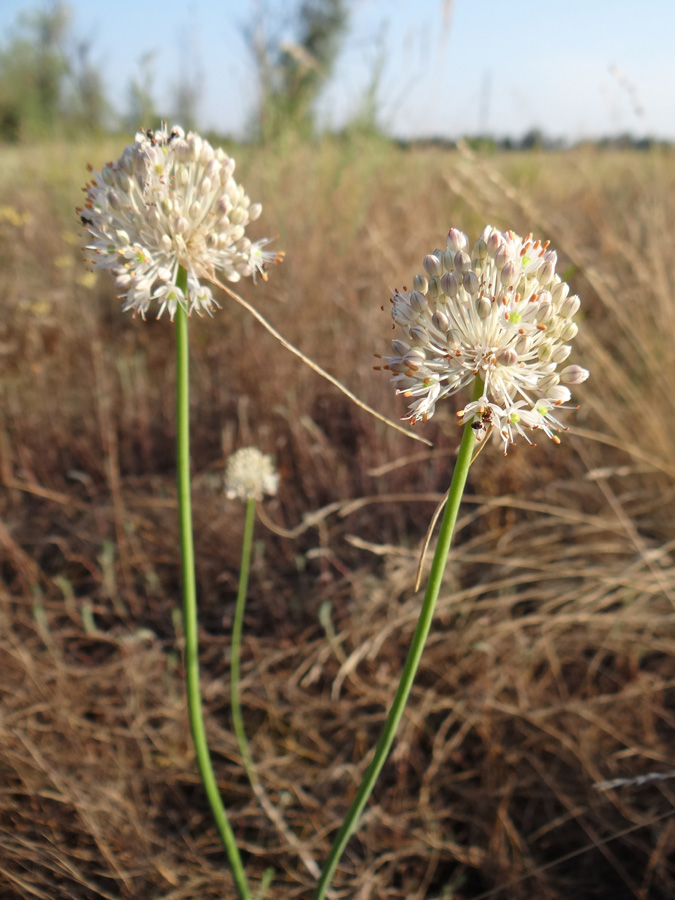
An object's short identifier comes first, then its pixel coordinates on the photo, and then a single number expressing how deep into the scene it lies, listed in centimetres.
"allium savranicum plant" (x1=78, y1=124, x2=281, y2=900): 17
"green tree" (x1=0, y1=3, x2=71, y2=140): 1143
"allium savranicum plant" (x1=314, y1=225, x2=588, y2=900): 14
